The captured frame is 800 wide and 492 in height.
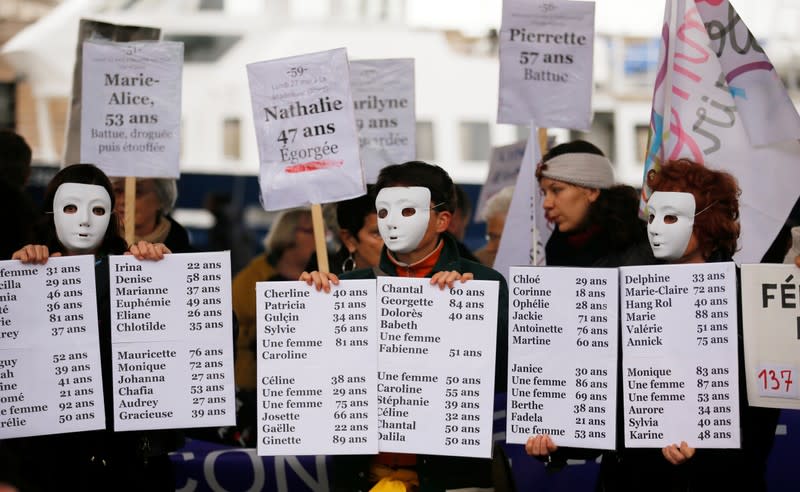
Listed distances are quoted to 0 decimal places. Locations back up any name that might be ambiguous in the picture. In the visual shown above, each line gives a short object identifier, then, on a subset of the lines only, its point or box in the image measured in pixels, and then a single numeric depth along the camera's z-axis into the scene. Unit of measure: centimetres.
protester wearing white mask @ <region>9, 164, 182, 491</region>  1048
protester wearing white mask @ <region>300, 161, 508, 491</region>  1030
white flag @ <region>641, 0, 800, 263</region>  1248
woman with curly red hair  1010
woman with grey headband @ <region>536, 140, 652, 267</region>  1335
